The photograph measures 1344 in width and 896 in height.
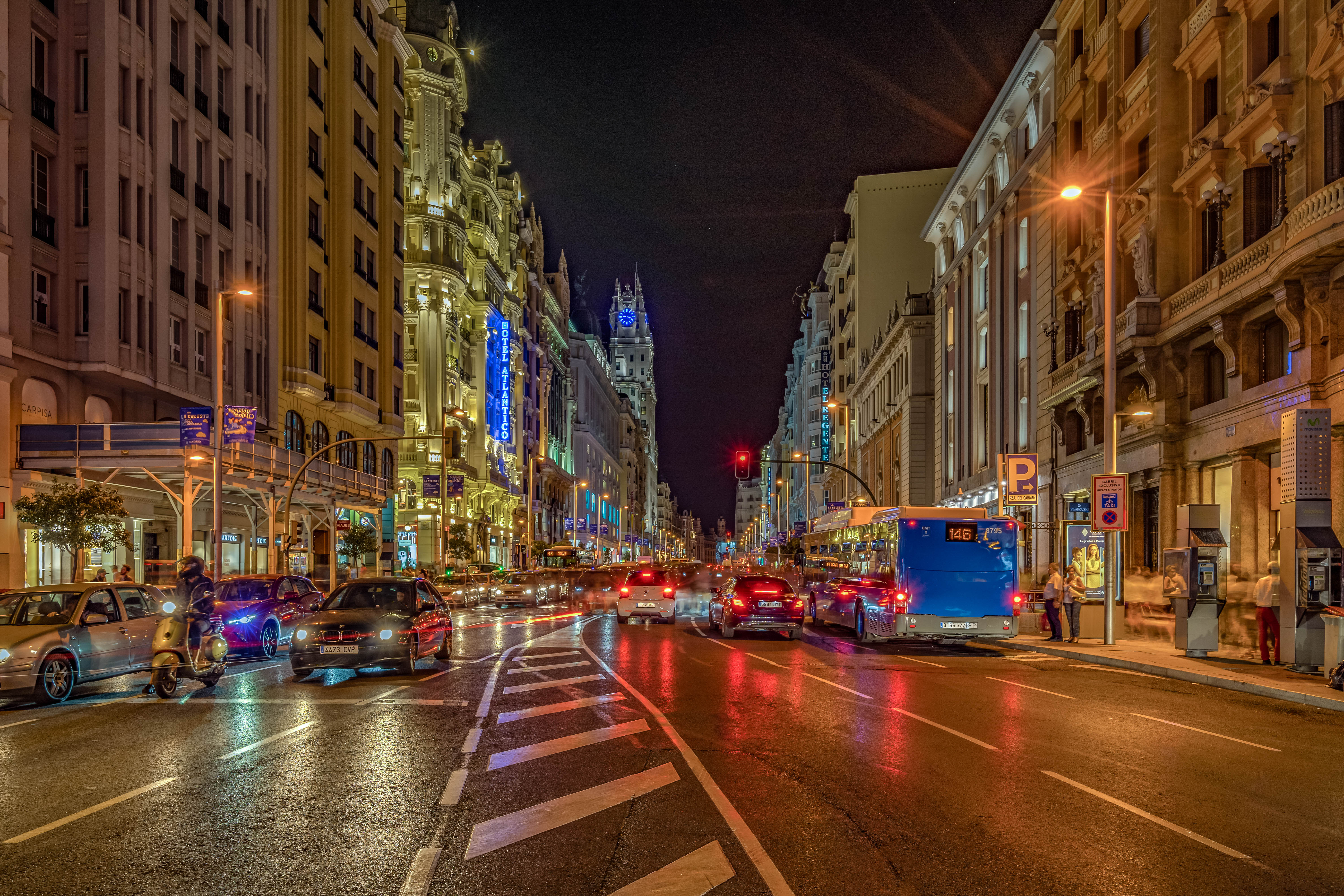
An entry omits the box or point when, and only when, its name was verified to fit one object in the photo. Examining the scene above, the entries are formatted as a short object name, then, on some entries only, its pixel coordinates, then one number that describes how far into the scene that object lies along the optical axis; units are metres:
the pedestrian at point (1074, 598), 24.92
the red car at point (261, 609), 20.08
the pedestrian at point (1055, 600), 25.20
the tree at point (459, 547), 64.44
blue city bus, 23.19
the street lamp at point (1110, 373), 23.55
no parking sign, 23.52
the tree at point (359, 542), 46.16
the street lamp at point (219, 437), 27.31
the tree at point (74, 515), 26.75
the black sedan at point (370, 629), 16.39
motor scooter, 14.81
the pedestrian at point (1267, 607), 19.11
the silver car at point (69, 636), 13.84
